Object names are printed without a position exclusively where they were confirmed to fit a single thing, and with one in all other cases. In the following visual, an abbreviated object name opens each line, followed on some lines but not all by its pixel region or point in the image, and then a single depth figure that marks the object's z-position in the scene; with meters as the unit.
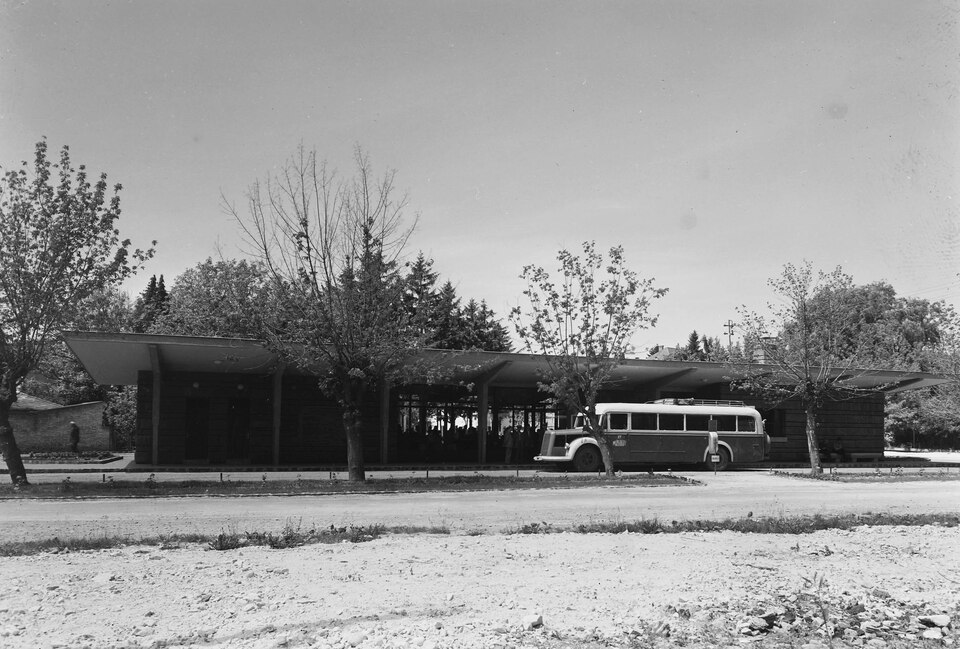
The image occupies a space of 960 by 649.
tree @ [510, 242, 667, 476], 24.30
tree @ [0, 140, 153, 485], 18.41
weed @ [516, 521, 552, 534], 11.02
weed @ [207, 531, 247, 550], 9.30
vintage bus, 27.98
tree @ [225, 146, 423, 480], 20.05
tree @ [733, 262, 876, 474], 25.91
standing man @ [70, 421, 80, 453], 43.84
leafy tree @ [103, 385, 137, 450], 44.73
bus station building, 29.31
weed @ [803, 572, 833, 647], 6.30
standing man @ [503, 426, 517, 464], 34.28
